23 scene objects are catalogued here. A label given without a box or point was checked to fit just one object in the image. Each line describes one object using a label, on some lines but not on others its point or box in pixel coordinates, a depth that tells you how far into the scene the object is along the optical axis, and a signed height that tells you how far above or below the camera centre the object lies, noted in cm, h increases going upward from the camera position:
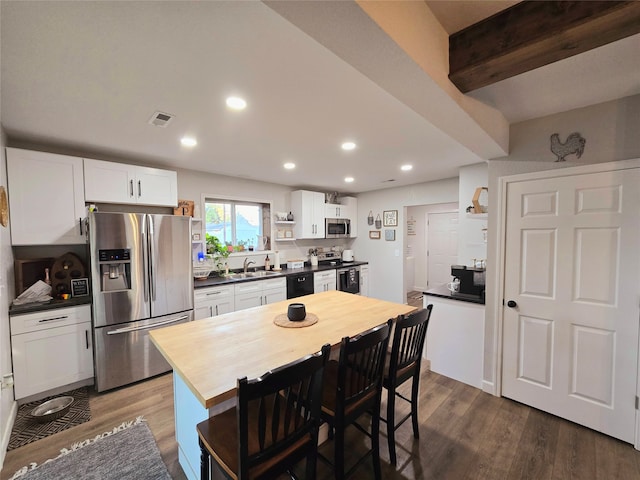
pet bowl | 212 -148
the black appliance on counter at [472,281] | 268 -54
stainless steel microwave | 531 +4
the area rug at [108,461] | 167 -153
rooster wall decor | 201 +64
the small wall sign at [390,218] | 523 +23
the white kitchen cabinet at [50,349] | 226 -106
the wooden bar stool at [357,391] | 135 -91
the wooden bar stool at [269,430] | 97 -89
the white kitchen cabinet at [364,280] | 560 -107
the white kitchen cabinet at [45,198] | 235 +32
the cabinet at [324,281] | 468 -92
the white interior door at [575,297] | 187 -54
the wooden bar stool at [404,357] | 161 -85
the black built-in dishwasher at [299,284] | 422 -89
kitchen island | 121 -66
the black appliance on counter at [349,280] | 509 -98
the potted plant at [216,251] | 392 -30
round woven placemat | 183 -66
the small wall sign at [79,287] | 262 -55
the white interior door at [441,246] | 608 -39
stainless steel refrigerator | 253 -57
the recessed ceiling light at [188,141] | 250 +87
